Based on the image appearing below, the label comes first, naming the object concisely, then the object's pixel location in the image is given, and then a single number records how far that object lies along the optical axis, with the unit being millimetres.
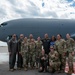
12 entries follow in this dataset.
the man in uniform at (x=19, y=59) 4960
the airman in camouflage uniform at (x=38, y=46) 4907
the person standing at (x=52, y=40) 4840
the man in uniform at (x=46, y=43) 4910
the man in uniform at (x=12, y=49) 4884
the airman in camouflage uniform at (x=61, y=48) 4547
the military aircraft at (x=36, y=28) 9888
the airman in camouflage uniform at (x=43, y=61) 4565
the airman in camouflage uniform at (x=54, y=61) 4427
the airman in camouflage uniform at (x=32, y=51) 4924
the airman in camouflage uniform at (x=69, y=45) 4446
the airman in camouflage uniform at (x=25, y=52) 4876
